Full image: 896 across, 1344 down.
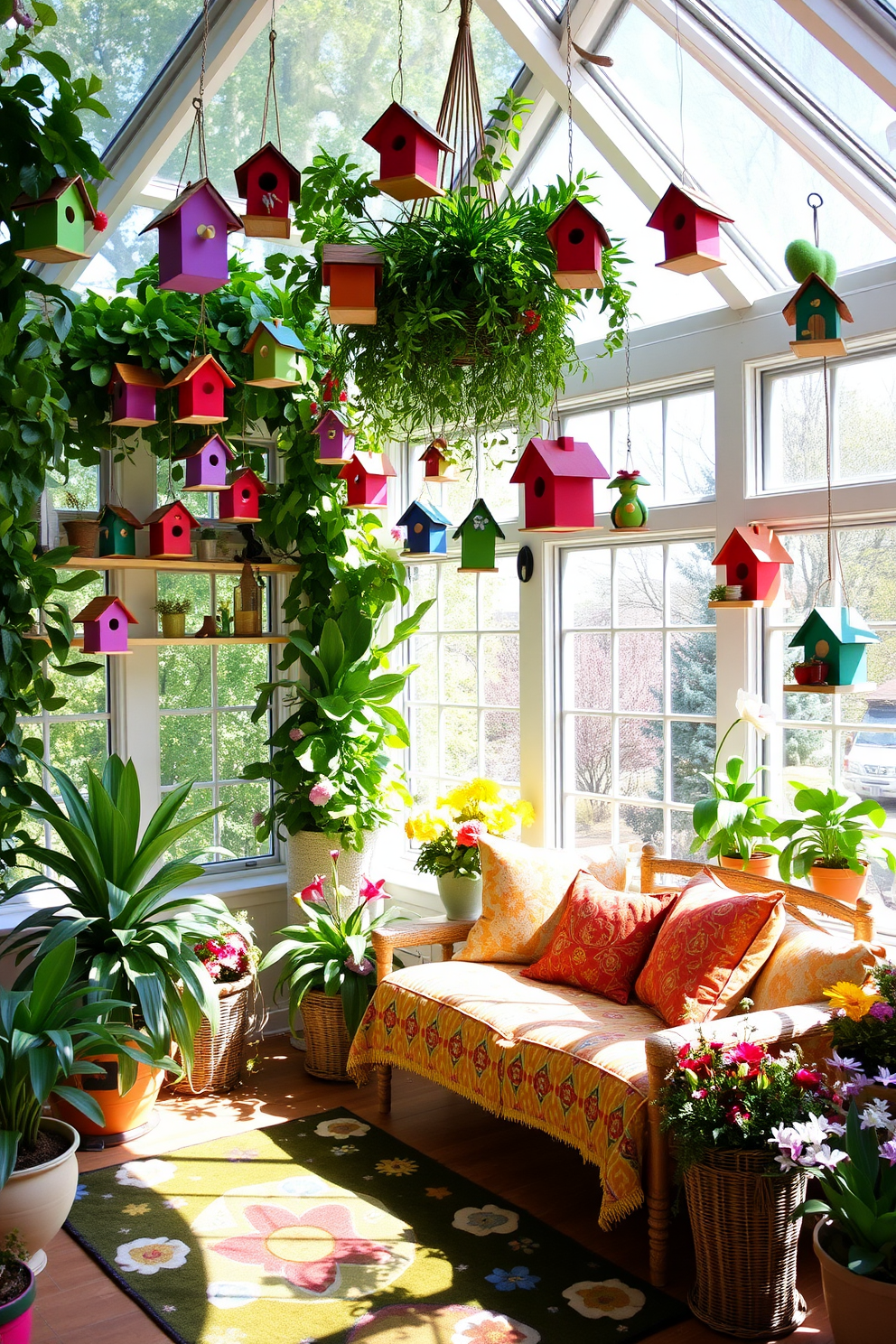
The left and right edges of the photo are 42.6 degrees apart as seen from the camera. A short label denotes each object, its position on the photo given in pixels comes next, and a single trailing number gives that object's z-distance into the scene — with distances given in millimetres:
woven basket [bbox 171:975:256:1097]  4090
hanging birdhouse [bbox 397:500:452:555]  3896
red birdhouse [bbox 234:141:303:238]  2605
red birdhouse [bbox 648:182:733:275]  2557
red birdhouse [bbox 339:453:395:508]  3928
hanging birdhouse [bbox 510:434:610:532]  3010
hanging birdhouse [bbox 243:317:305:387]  3365
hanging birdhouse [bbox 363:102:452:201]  2338
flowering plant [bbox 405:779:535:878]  4402
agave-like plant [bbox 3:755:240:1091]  3596
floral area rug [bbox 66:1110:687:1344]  2654
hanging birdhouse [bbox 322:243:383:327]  2693
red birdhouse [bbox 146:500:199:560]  4277
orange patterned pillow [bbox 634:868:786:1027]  3113
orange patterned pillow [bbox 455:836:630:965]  3867
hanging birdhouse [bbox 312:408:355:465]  3732
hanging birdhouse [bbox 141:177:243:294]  2564
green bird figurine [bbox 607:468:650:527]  3604
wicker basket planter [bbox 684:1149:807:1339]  2566
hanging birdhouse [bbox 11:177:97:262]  2607
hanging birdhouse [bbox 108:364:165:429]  3910
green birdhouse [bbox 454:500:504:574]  3506
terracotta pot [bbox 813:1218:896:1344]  2162
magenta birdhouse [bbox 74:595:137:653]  3939
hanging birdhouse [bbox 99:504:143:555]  4395
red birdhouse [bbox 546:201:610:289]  2615
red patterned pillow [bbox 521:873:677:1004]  3525
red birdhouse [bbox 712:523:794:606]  3418
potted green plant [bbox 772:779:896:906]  3262
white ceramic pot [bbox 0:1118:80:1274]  2646
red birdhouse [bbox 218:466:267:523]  4109
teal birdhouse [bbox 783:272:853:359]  2945
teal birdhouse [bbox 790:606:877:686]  3037
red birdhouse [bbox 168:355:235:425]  3293
